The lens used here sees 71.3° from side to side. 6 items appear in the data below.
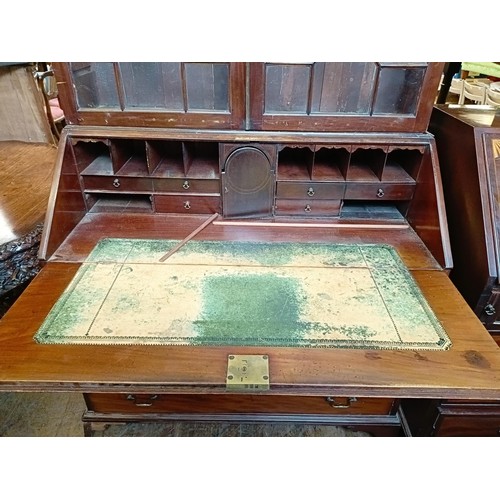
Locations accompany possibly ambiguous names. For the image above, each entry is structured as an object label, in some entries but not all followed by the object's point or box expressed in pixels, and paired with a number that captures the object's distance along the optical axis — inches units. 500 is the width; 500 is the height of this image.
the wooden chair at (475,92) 147.9
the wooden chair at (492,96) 141.9
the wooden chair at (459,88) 159.8
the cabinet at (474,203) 43.6
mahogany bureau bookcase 38.9
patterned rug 47.8
